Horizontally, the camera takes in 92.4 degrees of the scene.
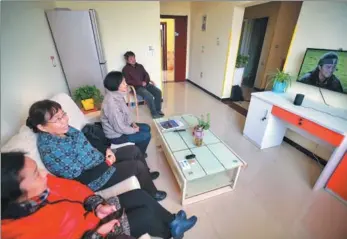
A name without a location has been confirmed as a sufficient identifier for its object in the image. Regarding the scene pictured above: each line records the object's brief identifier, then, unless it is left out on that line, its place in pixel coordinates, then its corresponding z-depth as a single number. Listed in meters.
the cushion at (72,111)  1.55
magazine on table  1.92
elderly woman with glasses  1.01
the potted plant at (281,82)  2.21
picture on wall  3.99
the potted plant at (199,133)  1.63
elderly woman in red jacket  0.66
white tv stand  1.53
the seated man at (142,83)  3.03
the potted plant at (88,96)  2.31
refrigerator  2.28
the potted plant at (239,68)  3.78
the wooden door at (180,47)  4.64
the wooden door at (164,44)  4.77
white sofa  0.97
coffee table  1.43
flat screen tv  1.72
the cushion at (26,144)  0.95
